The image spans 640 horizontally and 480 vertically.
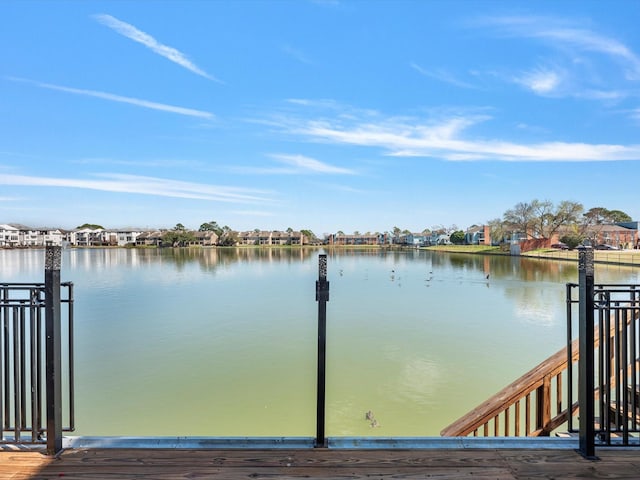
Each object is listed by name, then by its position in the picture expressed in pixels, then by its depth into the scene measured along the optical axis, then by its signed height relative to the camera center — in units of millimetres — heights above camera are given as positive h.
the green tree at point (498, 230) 58056 +1302
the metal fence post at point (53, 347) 2141 -644
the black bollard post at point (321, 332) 2232 -582
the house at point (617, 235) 52469 +402
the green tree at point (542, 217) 52219 +2995
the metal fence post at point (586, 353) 2164 -693
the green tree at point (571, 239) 48219 -209
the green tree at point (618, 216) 68075 +4100
